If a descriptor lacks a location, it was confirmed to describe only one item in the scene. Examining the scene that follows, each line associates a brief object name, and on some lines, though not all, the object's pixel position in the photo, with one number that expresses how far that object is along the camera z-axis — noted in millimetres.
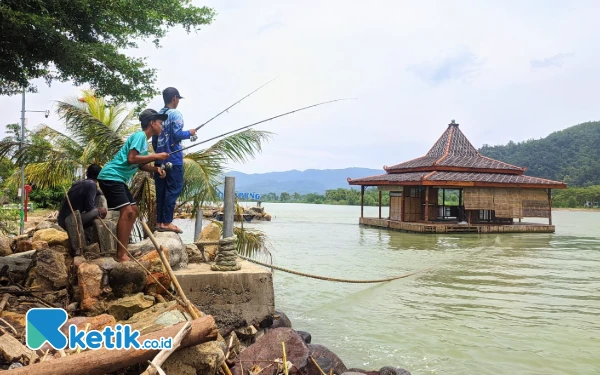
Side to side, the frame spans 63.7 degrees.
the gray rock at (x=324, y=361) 4047
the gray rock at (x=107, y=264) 3748
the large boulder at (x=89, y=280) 3600
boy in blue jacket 4586
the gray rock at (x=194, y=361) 2866
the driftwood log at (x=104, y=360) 2211
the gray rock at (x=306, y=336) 5390
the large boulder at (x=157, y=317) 3044
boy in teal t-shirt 3877
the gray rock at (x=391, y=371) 4438
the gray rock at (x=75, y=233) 4156
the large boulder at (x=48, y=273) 3803
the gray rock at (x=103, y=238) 4336
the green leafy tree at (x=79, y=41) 5082
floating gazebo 21703
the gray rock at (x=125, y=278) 3740
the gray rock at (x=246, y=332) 4531
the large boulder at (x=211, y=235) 5797
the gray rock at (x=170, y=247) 4363
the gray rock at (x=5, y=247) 5004
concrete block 4379
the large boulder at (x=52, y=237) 4610
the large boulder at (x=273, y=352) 3740
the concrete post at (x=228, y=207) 5305
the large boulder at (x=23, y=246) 5082
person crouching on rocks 4387
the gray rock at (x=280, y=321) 5162
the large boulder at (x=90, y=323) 2912
